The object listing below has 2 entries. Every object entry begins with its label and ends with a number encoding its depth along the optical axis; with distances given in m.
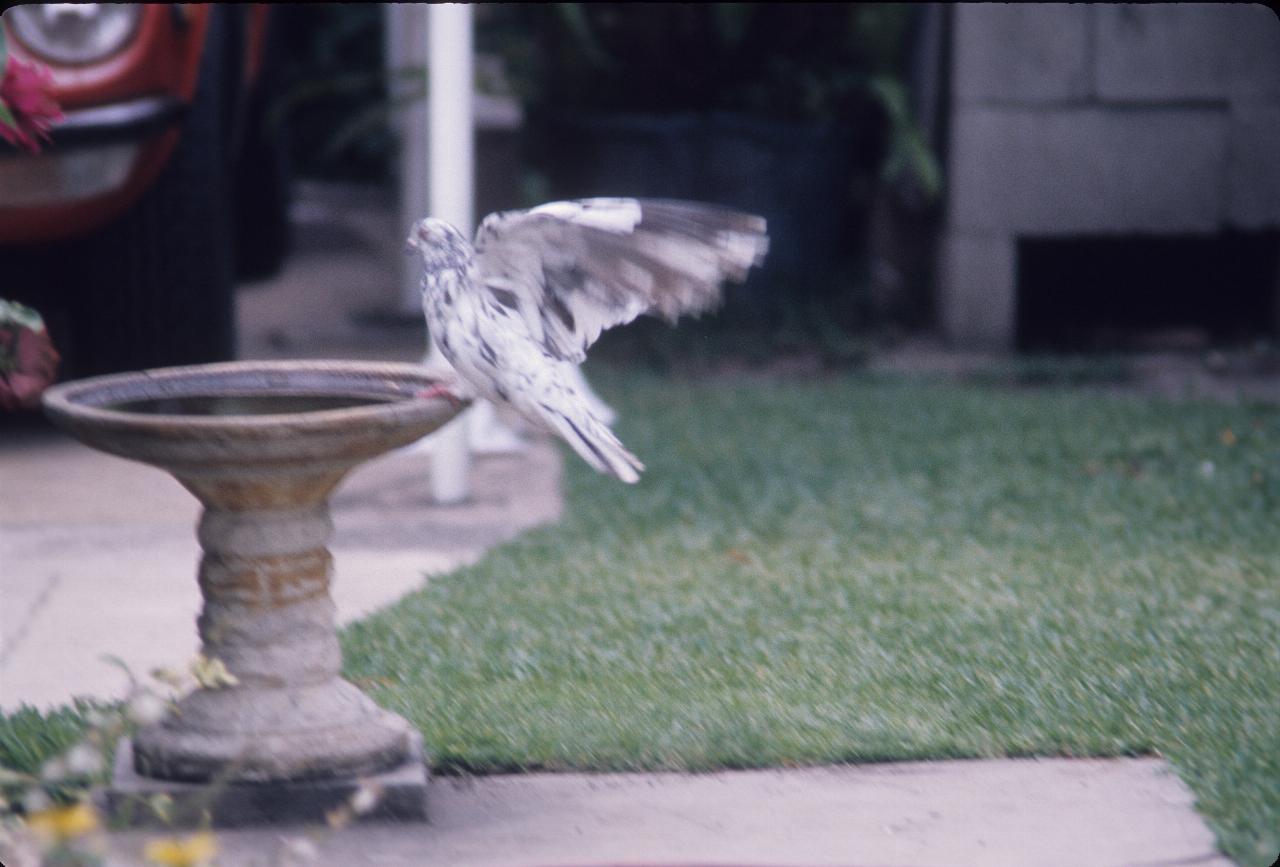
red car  9.41
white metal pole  9.65
